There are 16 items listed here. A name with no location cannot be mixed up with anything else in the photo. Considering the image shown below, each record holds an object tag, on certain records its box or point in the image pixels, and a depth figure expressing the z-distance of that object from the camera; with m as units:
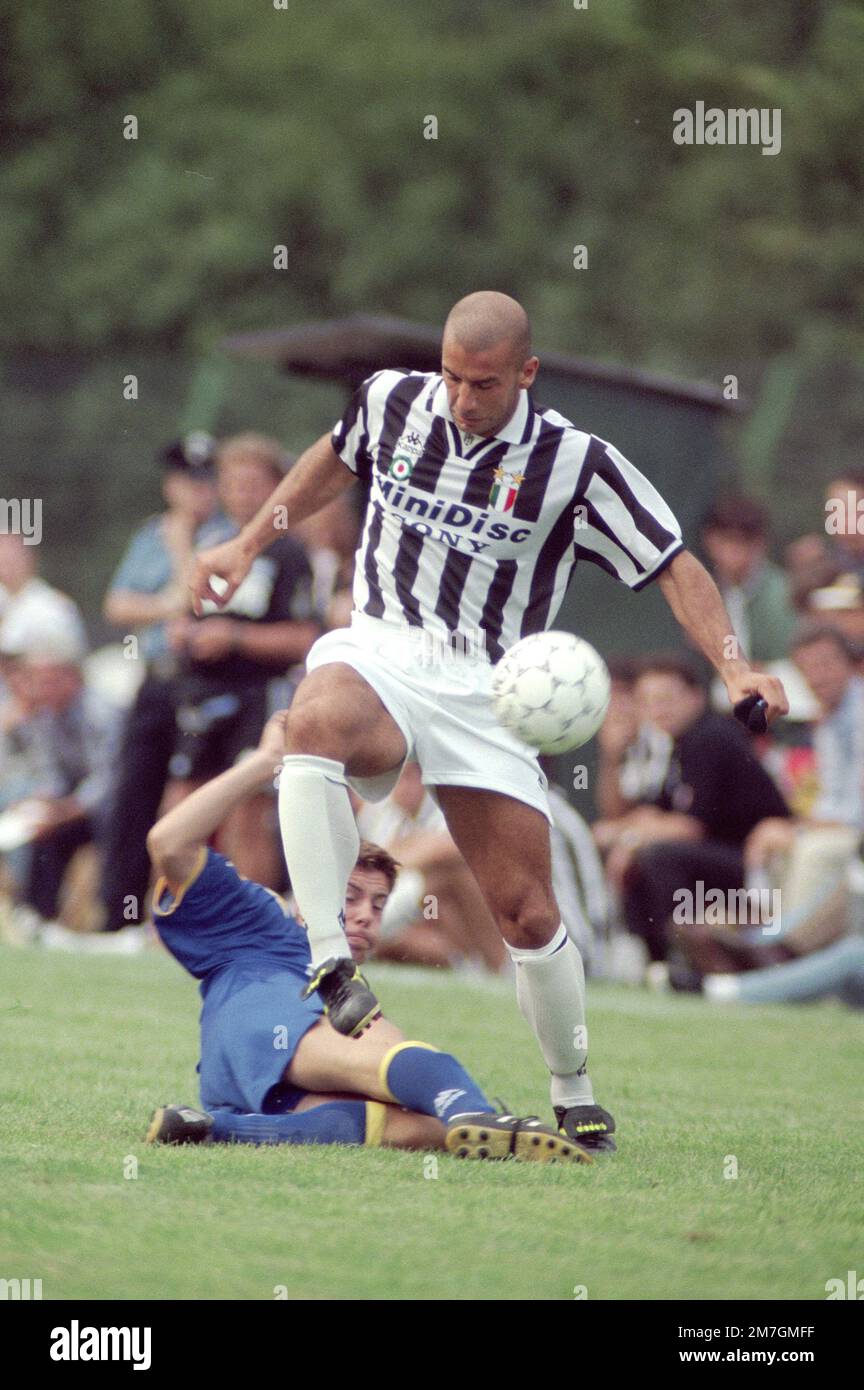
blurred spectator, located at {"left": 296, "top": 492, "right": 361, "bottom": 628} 12.19
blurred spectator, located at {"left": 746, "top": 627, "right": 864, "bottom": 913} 11.00
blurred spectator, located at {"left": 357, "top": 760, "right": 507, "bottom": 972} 10.72
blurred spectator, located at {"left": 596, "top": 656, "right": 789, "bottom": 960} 11.14
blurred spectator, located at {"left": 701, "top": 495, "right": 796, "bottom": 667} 12.14
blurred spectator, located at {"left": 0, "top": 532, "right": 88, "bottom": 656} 13.90
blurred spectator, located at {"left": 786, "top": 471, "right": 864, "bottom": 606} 11.96
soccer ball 5.37
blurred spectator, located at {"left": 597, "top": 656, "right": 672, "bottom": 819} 11.63
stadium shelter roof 12.84
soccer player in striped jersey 5.42
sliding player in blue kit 5.31
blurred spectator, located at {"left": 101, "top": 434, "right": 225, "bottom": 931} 11.35
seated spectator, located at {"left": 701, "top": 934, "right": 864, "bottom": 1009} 10.85
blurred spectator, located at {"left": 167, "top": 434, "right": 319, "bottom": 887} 11.05
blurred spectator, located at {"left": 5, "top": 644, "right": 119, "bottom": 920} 12.86
